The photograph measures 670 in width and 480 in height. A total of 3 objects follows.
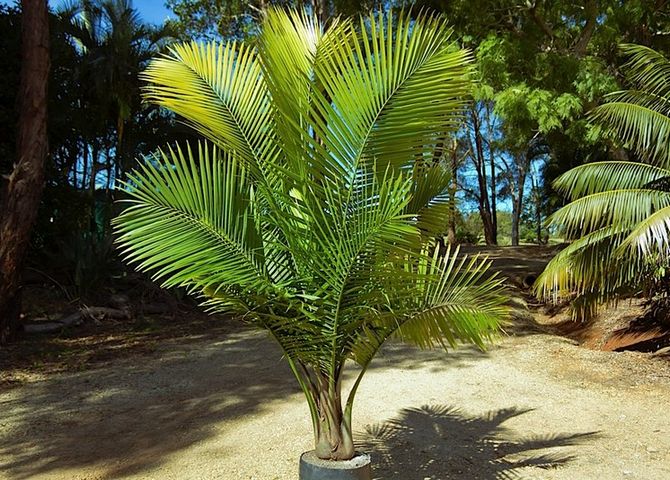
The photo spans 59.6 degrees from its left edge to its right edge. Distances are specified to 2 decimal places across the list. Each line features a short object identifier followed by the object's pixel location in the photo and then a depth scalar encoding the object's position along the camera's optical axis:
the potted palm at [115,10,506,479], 3.08
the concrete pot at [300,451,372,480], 3.24
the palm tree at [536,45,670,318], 7.77
